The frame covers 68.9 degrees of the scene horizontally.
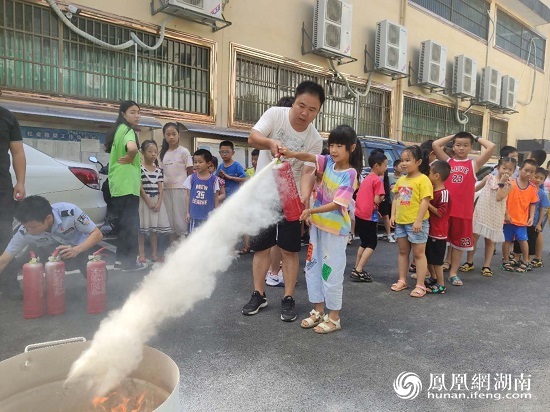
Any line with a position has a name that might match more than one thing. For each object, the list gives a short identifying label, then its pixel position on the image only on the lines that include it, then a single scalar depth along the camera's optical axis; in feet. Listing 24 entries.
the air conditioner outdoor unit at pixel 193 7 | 26.70
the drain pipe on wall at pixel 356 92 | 39.12
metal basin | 4.91
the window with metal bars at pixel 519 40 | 60.80
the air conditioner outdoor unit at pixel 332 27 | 35.65
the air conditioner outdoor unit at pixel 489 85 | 55.42
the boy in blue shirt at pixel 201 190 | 16.76
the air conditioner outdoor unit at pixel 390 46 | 41.42
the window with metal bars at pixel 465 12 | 50.06
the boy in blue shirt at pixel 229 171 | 18.71
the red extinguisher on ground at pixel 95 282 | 10.71
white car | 14.84
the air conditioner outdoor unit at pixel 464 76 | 50.67
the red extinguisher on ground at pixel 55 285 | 10.43
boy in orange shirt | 17.75
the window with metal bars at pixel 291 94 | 33.40
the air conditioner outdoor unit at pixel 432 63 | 46.29
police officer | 10.15
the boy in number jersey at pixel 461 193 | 14.89
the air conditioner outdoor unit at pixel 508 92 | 58.80
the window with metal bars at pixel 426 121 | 48.44
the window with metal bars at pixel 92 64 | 22.59
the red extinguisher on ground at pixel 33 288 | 10.26
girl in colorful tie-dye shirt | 9.82
